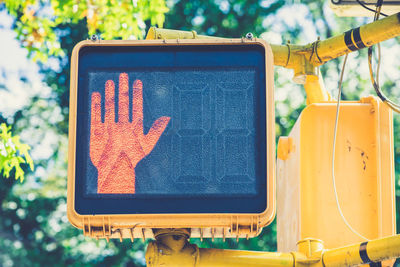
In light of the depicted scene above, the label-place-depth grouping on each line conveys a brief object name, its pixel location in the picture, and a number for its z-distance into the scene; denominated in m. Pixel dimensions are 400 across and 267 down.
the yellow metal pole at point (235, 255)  4.29
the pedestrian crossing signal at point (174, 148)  3.91
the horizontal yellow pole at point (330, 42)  4.68
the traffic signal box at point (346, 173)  4.90
